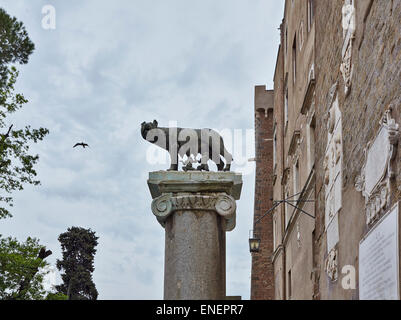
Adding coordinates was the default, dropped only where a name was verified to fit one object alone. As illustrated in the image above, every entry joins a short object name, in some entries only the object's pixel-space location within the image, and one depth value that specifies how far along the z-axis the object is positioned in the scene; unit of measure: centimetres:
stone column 852
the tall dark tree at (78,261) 4109
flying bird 1736
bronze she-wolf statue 938
